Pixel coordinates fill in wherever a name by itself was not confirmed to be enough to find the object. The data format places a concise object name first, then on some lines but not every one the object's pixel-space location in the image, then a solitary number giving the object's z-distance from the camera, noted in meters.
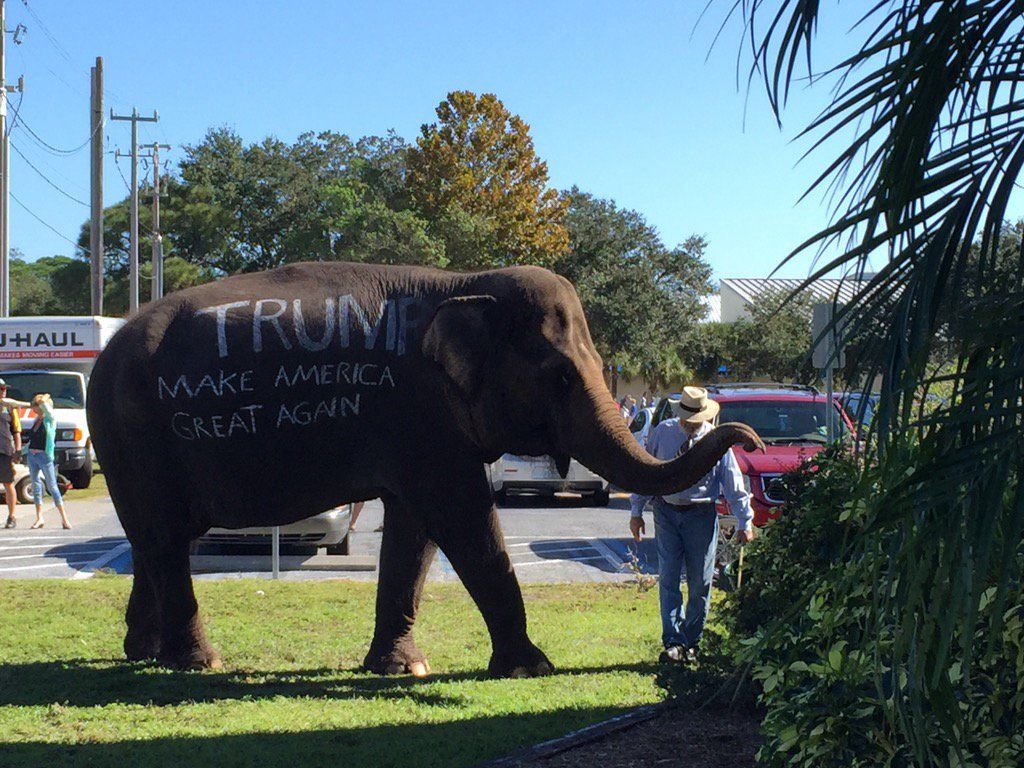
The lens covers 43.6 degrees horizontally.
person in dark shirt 17.70
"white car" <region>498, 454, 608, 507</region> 21.50
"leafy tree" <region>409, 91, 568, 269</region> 42.78
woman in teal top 17.78
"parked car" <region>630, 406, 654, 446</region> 18.64
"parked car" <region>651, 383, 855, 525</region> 13.40
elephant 7.82
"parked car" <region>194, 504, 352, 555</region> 13.67
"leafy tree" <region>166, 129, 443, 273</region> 56.72
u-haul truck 24.72
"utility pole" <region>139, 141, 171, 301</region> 47.57
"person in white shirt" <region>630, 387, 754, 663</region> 8.21
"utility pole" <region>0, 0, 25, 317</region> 31.92
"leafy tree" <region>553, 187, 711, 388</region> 53.19
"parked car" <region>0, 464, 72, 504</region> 20.45
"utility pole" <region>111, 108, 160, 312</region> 42.03
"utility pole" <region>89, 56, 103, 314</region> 32.09
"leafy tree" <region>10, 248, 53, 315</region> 77.69
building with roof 76.96
